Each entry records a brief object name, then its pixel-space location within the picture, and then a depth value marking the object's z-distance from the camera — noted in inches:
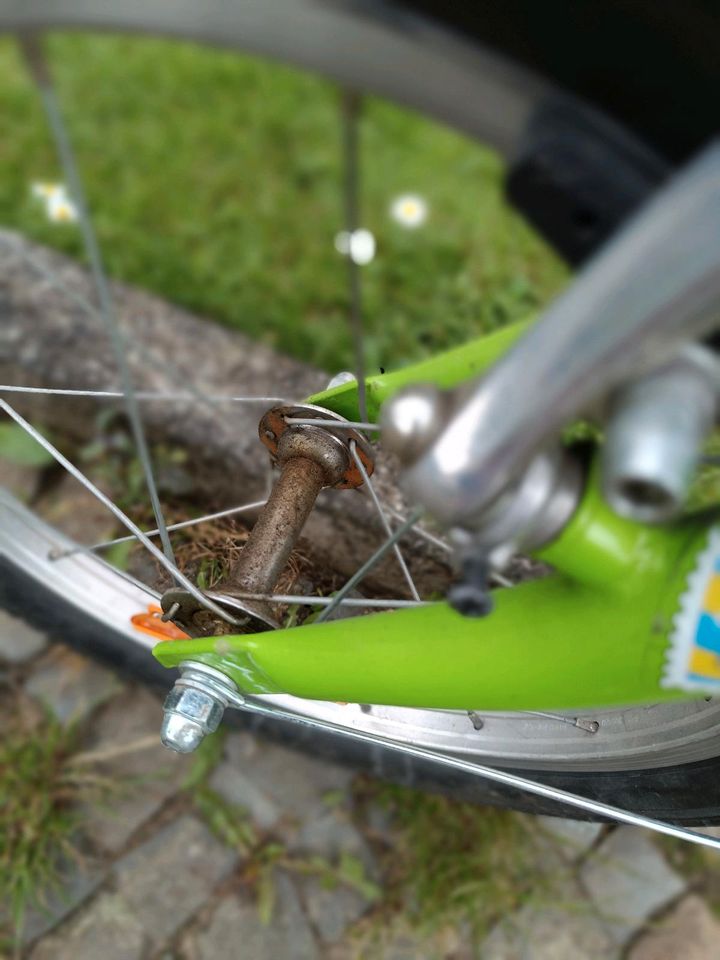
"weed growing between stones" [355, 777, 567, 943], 13.6
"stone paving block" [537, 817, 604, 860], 14.1
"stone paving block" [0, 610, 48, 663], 14.9
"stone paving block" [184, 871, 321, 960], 13.1
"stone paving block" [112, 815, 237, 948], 13.2
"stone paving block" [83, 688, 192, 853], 13.9
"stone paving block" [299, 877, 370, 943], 13.4
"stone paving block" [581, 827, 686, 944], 13.8
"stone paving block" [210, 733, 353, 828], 14.3
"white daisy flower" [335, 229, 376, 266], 19.5
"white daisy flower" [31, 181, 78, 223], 19.3
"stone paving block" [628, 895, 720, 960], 13.5
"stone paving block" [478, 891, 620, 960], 13.5
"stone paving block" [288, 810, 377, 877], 14.0
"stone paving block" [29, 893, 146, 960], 12.9
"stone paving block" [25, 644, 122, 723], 14.7
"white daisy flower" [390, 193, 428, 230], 20.6
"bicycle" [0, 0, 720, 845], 5.4
